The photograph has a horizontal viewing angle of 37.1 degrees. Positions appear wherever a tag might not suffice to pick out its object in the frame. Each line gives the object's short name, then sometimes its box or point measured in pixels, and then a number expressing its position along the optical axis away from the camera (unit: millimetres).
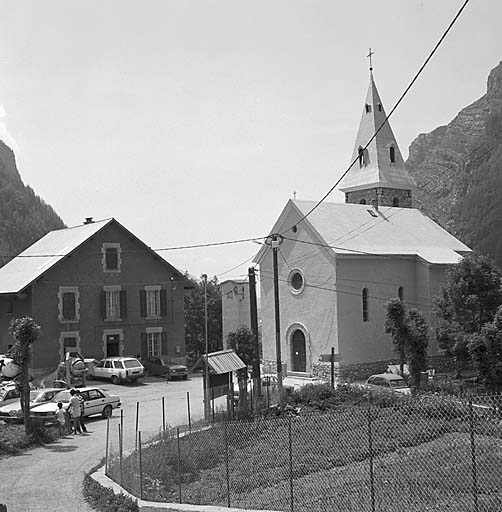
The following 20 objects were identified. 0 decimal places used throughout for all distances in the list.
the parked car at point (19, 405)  27250
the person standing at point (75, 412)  25156
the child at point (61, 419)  25297
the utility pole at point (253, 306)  31781
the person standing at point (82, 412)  25641
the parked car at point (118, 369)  39688
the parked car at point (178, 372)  42156
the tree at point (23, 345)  24156
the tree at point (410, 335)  33344
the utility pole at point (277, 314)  29453
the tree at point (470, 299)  36344
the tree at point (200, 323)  63750
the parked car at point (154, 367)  43750
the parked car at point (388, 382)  35531
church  42125
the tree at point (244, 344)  34844
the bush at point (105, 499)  14605
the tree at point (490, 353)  30125
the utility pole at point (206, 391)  26278
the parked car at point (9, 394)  31527
